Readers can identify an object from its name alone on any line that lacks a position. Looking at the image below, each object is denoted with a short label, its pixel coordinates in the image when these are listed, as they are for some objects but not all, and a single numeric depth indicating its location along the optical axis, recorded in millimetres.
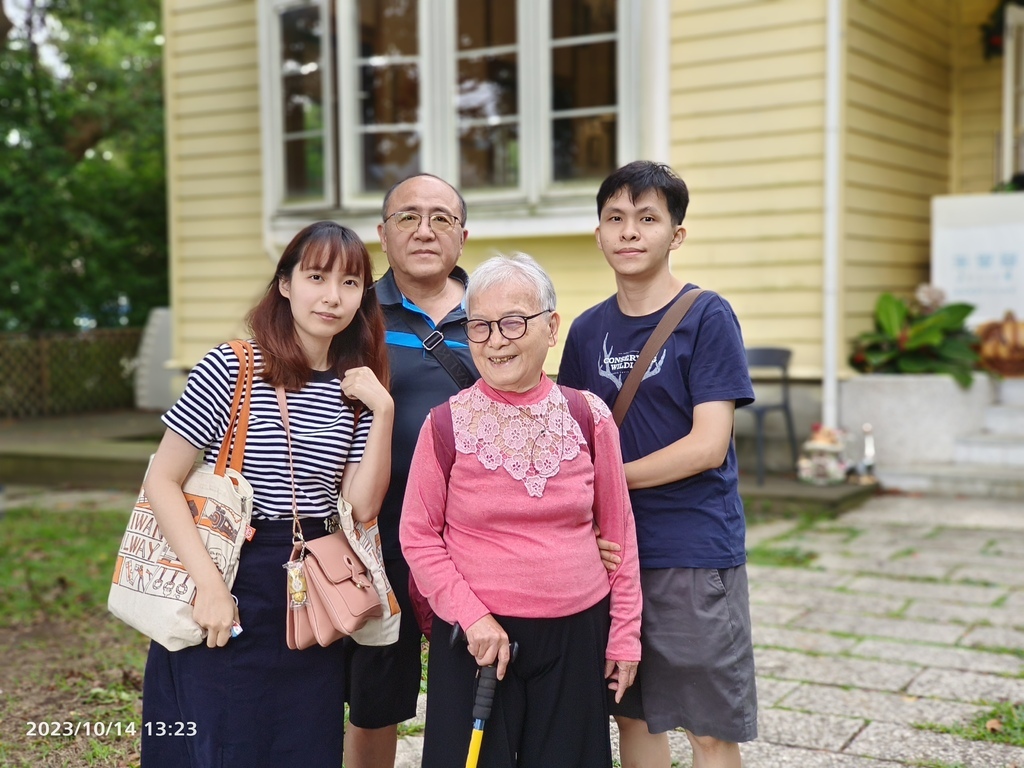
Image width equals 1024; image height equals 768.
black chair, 7578
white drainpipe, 7715
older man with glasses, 2740
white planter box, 7906
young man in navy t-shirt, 2469
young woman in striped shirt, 2342
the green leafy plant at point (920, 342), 7977
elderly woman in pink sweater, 2240
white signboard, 8398
